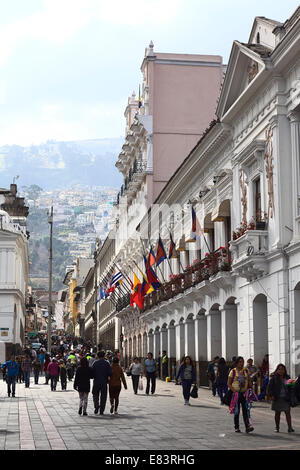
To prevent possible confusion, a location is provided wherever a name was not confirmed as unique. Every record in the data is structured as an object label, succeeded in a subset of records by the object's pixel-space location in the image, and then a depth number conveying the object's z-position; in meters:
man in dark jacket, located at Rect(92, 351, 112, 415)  20.17
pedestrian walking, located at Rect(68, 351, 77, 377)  40.80
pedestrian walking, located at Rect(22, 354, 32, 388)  35.80
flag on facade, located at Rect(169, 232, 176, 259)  34.78
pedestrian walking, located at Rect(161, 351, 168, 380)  42.72
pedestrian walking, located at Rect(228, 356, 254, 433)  16.05
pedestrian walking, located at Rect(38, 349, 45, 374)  49.32
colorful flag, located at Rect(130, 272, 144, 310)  42.36
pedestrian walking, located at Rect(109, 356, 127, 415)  20.61
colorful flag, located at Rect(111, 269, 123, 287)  53.37
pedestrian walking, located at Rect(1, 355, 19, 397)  27.86
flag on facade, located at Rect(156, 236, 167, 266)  35.56
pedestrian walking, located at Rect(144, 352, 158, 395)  29.09
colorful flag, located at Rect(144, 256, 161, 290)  37.69
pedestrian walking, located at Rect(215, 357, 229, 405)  23.91
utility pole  51.15
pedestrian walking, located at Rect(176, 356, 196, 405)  23.81
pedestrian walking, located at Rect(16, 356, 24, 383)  40.31
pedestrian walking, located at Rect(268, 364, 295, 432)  15.59
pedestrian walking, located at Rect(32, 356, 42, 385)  40.06
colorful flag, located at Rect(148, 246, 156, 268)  36.81
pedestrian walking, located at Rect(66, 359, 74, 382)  40.91
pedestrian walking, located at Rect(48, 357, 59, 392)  32.62
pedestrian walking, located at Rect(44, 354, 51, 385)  39.37
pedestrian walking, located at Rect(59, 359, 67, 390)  33.38
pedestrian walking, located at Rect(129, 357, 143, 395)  29.90
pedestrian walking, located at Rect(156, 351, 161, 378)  45.22
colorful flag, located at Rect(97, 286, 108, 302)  60.26
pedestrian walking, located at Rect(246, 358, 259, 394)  24.08
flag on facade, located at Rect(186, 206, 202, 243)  31.81
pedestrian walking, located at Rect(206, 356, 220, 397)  25.62
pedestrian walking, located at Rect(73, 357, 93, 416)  19.81
